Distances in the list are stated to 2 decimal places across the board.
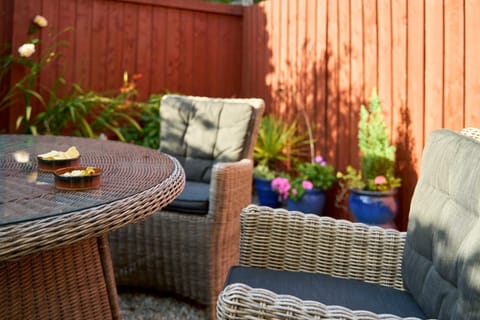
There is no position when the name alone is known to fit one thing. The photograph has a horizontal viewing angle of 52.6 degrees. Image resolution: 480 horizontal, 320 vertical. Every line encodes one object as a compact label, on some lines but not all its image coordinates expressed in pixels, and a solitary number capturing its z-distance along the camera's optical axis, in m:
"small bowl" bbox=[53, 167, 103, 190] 1.19
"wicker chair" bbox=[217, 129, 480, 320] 0.91
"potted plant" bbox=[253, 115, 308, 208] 3.91
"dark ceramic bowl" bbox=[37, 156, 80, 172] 1.42
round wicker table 0.94
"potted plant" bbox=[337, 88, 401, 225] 3.02
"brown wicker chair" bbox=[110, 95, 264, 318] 2.18
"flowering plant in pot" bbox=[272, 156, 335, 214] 3.53
